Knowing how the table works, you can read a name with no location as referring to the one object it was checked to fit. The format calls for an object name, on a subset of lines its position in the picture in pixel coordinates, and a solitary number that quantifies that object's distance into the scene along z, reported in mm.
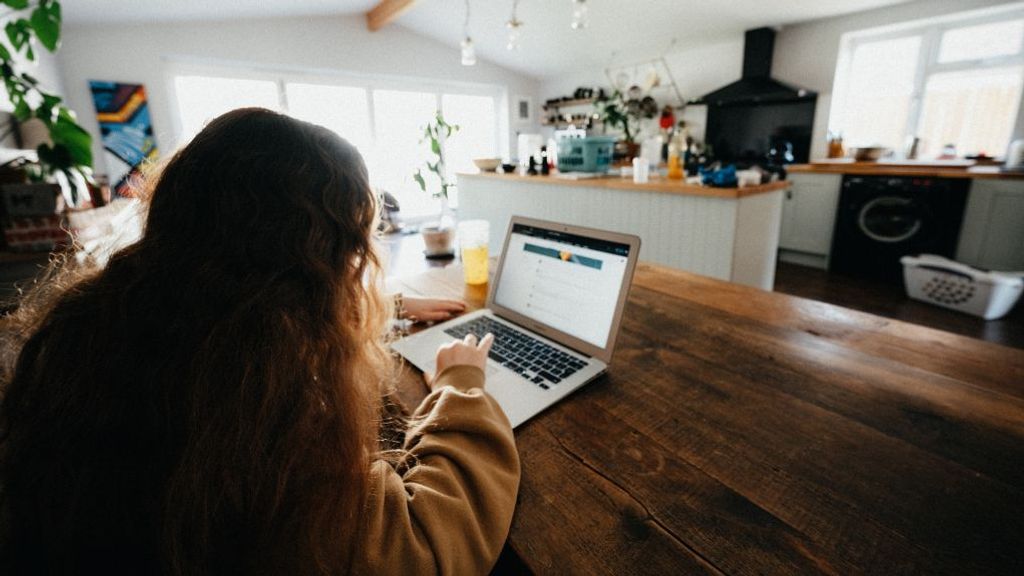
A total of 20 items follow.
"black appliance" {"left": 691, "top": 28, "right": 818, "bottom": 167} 4363
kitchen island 2203
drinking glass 1291
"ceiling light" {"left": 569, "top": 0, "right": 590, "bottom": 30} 2793
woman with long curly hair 386
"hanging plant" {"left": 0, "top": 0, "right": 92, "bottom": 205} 1630
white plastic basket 2592
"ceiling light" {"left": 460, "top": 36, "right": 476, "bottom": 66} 3219
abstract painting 4105
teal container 3109
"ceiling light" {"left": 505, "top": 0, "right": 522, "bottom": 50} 3069
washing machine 3178
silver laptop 760
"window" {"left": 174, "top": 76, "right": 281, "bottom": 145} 4711
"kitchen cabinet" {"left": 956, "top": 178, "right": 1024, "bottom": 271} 2930
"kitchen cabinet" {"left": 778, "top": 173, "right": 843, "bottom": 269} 3783
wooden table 445
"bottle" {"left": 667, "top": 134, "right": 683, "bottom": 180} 2729
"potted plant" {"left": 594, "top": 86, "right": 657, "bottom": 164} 4852
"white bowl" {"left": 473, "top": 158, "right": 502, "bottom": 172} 3674
